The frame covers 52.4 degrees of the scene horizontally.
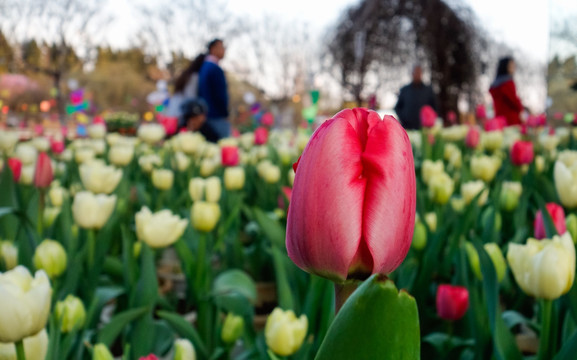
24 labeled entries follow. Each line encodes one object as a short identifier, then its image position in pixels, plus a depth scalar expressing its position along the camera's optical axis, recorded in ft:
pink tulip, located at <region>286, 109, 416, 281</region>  1.25
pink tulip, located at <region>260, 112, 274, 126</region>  18.18
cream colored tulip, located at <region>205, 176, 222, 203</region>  4.83
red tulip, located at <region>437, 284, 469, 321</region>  2.90
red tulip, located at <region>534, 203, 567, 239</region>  2.90
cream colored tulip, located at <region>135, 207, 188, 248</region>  3.55
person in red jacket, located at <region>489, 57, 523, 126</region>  15.78
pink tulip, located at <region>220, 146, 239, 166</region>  6.86
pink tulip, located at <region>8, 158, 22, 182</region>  5.19
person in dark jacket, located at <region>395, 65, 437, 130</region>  18.13
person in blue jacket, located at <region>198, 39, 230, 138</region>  14.03
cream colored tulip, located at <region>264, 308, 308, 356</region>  2.44
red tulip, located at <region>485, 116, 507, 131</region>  9.09
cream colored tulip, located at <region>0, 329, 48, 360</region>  2.03
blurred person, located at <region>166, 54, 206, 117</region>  15.29
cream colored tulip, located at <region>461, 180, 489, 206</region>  5.08
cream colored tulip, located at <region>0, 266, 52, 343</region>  1.77
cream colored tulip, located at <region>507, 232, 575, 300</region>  2.20
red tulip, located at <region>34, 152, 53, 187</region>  4.58
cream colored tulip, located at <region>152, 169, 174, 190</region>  5.93
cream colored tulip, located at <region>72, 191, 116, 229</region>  3.72
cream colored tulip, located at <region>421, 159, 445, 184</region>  5.55
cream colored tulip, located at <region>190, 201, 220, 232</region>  3.96
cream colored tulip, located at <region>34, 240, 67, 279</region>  3.11
